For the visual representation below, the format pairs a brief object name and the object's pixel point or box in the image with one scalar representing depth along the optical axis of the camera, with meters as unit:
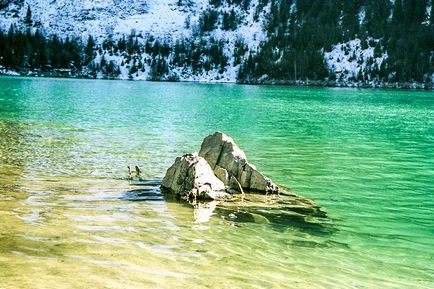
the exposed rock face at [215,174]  17.58
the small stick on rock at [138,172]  20.86
